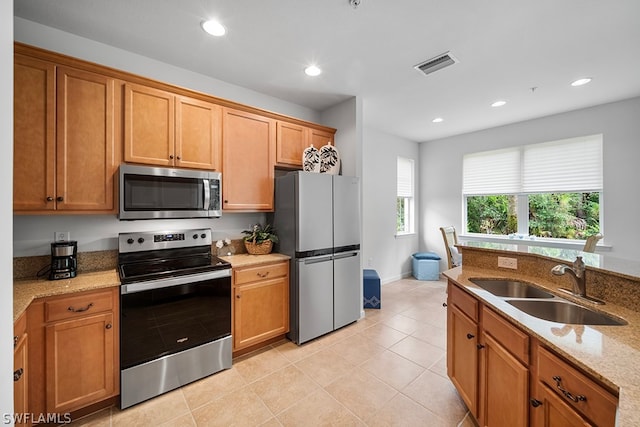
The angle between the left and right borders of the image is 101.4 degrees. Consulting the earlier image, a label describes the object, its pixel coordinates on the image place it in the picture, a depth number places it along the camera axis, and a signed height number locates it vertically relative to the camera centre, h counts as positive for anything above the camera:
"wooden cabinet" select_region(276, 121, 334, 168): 3.01 +0.87
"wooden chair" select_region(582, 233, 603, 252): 2.94 -0.34
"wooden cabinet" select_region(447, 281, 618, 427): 0.90 -0.74
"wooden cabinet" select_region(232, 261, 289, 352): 2.45 -0.90
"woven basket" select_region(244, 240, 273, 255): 2.88 -0.38
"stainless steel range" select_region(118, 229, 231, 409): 1.89 -0.80
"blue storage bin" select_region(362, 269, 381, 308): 3.71 -1.11
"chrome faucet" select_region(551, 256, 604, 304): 1.47 -0.36
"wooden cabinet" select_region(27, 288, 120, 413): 1.60 -0.89
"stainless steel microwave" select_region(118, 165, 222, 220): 2.06 +0.17
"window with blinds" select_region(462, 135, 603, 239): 3.77 +0.39
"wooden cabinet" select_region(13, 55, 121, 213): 1.75 +0.54
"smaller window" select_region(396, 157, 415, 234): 5.43 +0.32
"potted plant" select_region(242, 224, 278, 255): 2.88 -0.31
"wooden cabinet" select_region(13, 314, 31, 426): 1.33 -0.84
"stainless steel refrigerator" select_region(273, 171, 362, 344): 2.73 -0.37
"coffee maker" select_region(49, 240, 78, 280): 1.86 -0.34
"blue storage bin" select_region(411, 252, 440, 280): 5.15 -1.07
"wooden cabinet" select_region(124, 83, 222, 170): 2.14 +0.74
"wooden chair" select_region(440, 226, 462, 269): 4.34 -0.54
